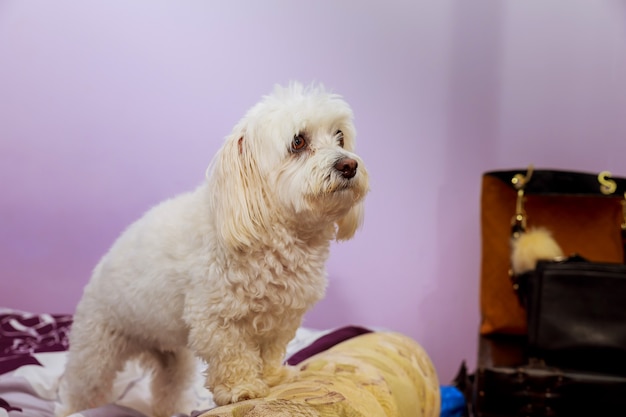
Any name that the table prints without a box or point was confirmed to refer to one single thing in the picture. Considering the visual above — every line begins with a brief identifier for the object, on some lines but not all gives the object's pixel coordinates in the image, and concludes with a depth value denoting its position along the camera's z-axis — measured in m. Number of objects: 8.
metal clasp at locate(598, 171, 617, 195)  2.44
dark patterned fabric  2.27
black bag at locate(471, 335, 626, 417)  2.08
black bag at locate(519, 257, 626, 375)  2.17
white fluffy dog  1.49
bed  1.45
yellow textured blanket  1.36
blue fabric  2.42
